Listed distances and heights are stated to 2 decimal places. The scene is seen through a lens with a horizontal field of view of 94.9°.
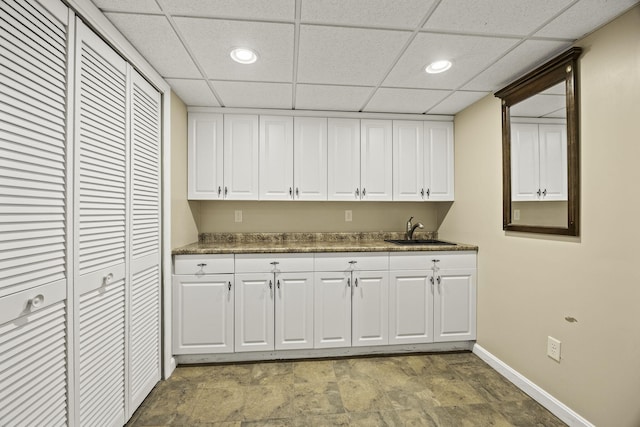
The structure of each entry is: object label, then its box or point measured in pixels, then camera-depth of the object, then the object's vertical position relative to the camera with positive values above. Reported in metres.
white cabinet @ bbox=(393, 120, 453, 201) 2.94 +0.56
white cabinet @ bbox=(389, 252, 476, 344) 2.56 -0.72
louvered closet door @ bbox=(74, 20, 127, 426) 1.35 -0.07
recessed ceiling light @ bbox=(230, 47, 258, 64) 1.73 +0.97
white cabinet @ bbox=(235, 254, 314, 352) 2.41 -0.72
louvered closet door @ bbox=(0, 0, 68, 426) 1.00 +0.00
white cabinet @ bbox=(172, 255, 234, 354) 2.34 -0.72
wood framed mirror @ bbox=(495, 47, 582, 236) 1.68 +0.43
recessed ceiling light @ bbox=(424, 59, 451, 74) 1.90 +0.99
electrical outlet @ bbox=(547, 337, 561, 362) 1.79 -0.82
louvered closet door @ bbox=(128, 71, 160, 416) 1.80 -0.19
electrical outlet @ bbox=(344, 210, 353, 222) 3.19 -0.01
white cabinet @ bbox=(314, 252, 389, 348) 2.49 -0.72
